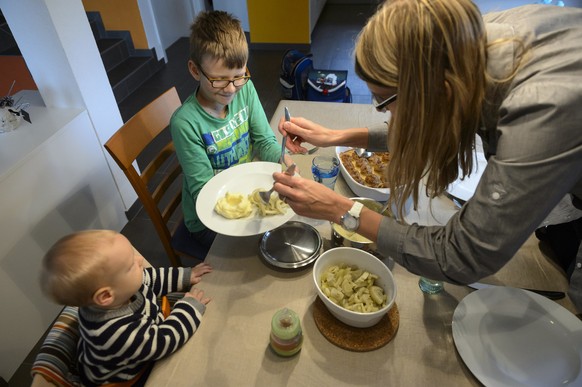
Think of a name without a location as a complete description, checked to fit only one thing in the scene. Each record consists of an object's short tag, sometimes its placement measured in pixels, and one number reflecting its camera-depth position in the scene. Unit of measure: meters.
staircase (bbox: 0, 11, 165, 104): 4.08
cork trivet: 0.92
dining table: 0.87
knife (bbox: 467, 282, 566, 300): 1.01
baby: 0.92
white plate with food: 1.14
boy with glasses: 1.39
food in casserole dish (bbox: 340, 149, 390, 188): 1.35
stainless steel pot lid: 1.13
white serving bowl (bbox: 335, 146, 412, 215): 1.26
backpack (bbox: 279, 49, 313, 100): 3.65
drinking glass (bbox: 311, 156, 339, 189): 1.34
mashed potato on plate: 1.18
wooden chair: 1.41
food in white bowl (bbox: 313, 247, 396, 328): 0.90
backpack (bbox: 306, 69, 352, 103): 3.39
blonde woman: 0.72
